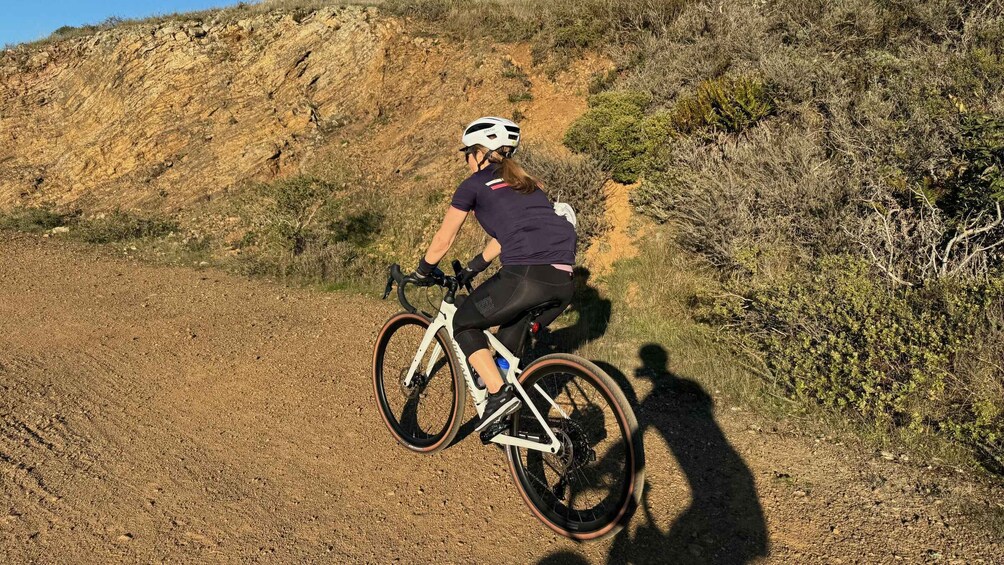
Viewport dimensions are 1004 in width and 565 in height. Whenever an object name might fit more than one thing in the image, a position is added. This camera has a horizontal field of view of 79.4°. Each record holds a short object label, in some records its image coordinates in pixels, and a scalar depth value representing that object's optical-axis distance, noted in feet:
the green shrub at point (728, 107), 28.81
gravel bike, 10.98
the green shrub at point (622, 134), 30.55
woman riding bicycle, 11.87
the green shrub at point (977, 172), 17.35
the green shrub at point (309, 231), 31.78
